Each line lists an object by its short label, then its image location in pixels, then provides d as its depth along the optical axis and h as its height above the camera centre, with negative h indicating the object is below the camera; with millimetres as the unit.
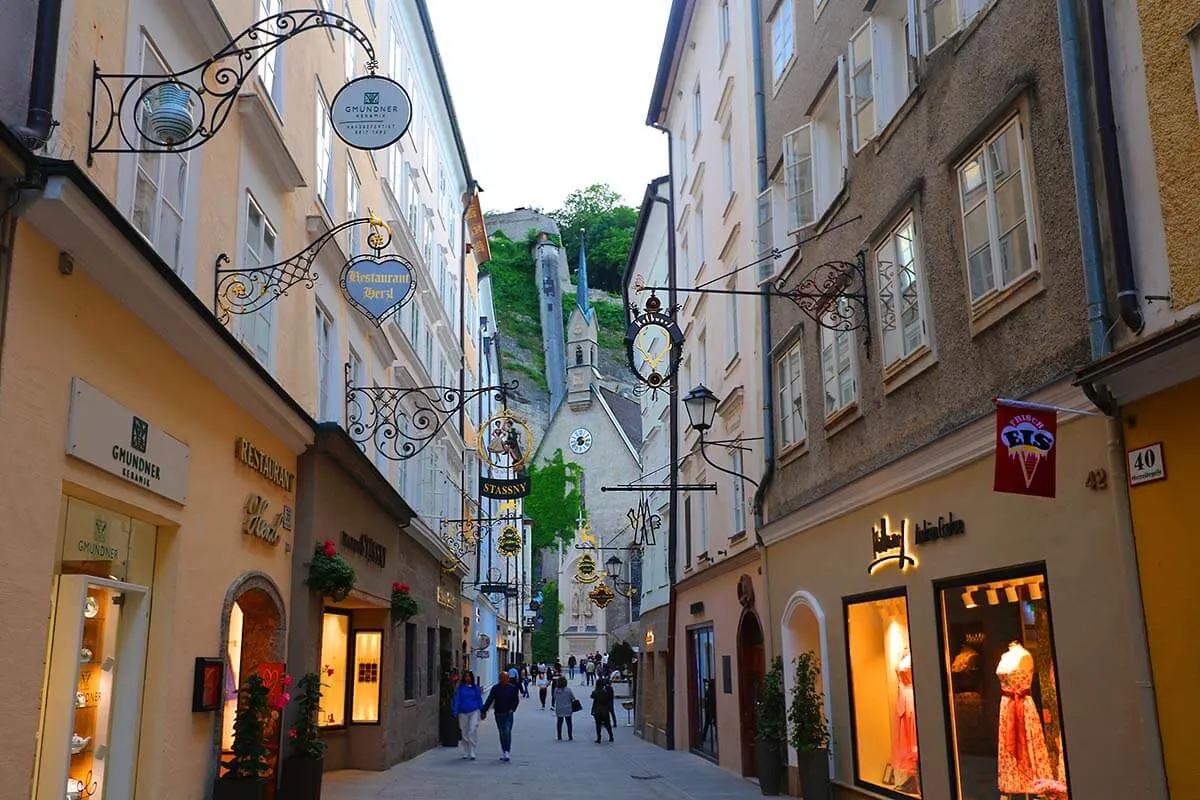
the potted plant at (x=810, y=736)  13359 -886
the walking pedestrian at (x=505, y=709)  21781 -831
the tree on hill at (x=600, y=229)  119750 +47104
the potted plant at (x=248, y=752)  10367 -771
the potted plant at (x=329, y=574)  13523 +1131
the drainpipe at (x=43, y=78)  6562 +3466
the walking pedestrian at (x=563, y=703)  28469 -951
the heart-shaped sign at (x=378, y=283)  13555 +4628
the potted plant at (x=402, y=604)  18984 +1061
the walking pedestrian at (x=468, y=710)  21281 -826
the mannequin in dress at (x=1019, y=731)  8719 -558
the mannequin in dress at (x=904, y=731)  11250 -704
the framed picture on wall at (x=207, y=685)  9867 -137
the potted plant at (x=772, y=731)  15188 -910
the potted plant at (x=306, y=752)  12516 -941
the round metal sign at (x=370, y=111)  9922 +4896
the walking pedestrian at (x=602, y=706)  28130 -1025
